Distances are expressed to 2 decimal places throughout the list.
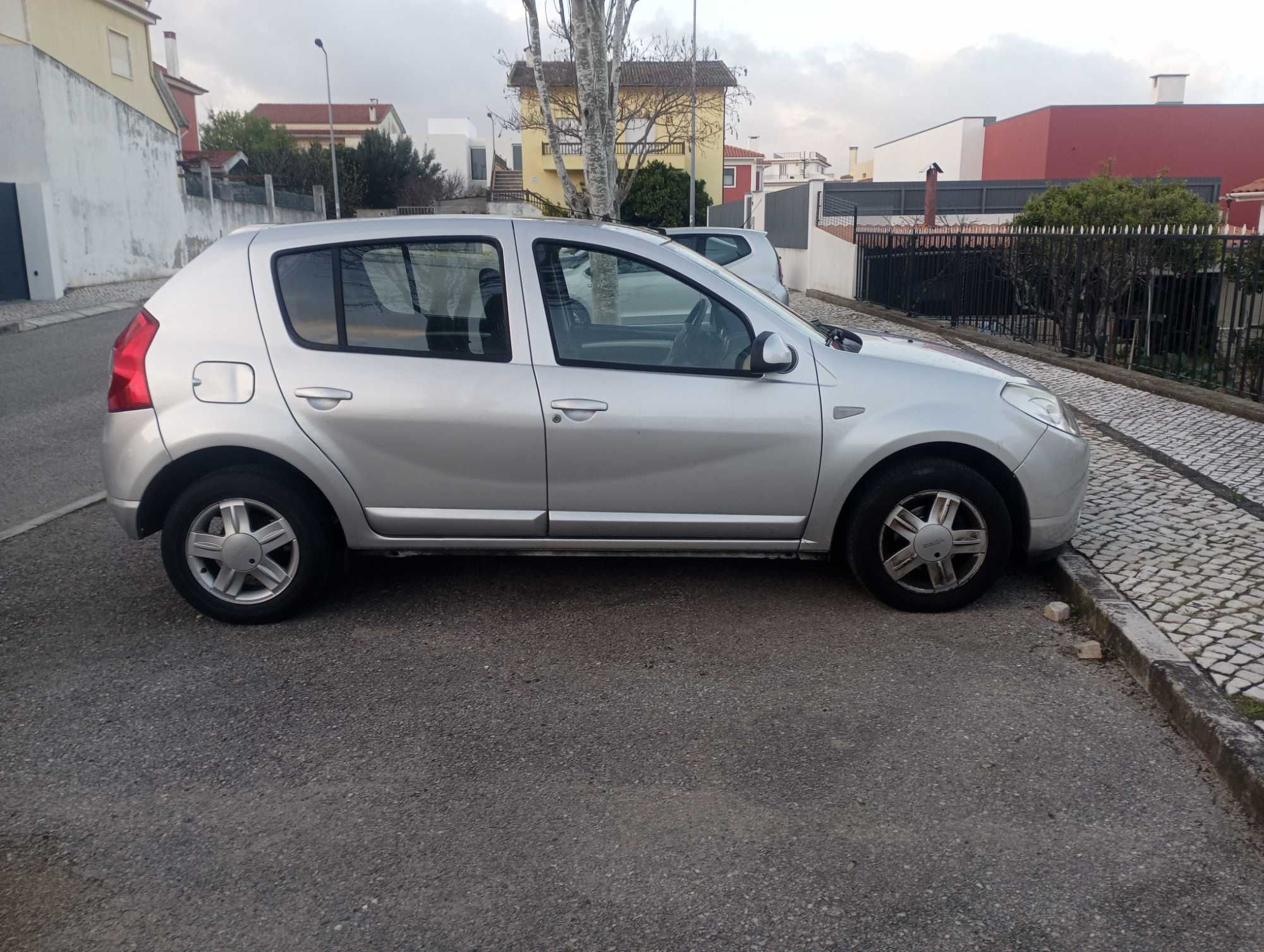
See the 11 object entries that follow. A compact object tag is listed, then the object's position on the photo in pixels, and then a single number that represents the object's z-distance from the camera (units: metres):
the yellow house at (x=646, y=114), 24.61
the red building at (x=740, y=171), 74.88
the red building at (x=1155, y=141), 46.50
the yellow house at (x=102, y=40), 28.95
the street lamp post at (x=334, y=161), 49.26
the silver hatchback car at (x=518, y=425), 4.73
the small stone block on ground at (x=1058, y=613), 4.99
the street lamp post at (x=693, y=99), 27.31
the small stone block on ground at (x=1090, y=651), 4.54
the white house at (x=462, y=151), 85.25
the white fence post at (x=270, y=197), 40.69
